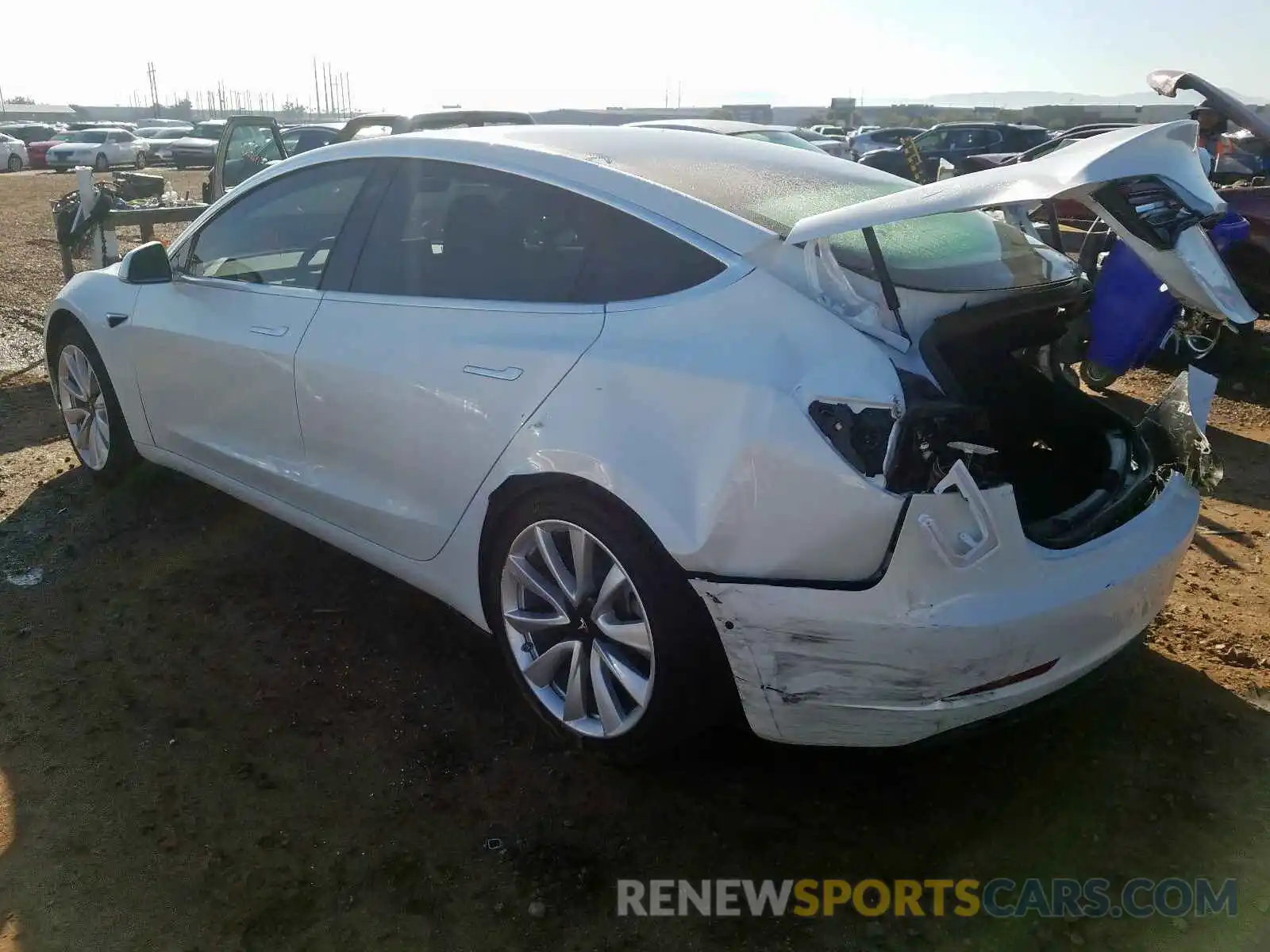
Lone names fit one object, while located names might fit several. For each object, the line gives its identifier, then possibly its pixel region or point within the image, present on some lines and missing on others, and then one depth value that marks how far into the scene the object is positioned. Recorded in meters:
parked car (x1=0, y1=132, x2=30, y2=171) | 31.56
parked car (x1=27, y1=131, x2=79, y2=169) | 32.81
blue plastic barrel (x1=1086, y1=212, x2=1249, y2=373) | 5.47
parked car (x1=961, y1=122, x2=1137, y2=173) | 10.70
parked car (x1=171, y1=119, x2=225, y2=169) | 32.06
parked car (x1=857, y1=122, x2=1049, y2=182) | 19.39
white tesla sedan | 2.16
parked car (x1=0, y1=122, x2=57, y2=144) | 41.47
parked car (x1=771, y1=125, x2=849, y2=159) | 15.21
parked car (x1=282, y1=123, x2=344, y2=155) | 15.91
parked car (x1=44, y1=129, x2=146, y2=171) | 31.16
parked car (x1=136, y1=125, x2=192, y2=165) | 34.44
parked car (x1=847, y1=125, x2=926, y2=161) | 22.91
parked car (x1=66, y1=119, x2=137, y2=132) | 40.94
